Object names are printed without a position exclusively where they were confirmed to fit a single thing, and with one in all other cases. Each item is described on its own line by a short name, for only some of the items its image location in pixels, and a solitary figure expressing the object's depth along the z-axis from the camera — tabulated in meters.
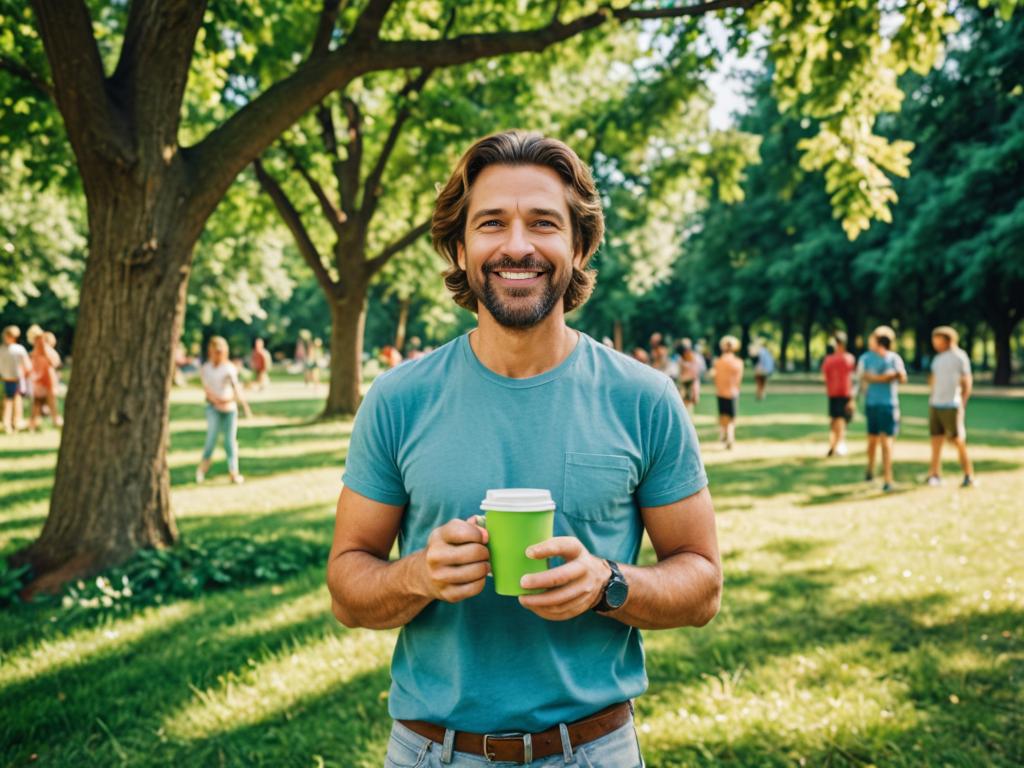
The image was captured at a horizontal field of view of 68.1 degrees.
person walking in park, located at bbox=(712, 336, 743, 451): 14.48
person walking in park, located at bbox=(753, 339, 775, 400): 29.08
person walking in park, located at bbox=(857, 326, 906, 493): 10.56
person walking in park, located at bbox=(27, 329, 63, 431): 16.00
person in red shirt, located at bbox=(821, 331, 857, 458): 13.24
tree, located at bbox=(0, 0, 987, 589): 5.91
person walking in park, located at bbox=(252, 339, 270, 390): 31.81
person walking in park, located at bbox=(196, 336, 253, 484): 10.55
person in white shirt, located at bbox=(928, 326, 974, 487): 10.45
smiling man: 1.88
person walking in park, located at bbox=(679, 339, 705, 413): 20.08
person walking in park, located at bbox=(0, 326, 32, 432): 15.66
